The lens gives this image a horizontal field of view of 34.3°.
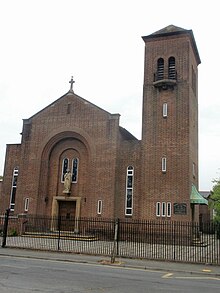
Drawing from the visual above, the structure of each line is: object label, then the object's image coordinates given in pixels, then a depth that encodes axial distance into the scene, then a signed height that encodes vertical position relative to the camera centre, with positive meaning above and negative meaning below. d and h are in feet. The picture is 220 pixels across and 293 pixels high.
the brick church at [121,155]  81.10 +16.55
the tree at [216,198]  114.11 +9.31
